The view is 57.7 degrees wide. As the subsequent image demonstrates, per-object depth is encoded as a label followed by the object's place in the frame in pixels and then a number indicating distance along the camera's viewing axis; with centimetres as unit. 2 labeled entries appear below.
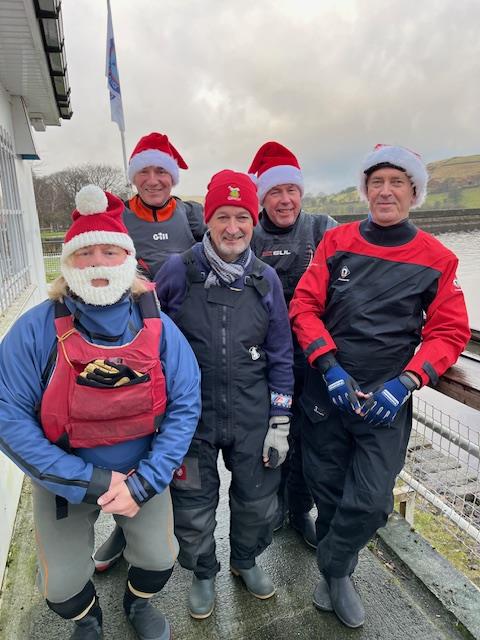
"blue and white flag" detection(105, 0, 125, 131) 1021
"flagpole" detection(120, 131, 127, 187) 897
